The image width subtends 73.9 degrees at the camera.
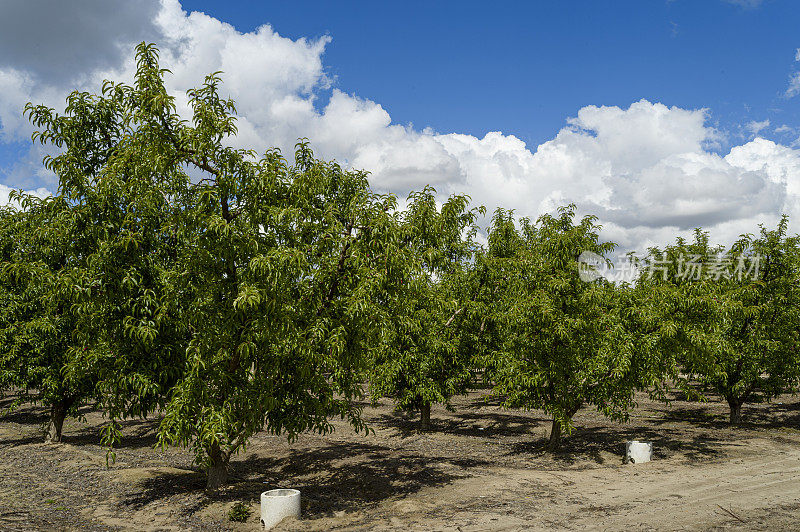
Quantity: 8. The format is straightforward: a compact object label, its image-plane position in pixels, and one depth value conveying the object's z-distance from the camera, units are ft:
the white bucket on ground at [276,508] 29.71
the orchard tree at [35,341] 49.60
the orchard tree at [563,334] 43.96
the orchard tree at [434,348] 56.90
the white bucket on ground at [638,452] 47.09
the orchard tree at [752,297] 54.29
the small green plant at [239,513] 30.93
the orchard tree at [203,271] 28.04
